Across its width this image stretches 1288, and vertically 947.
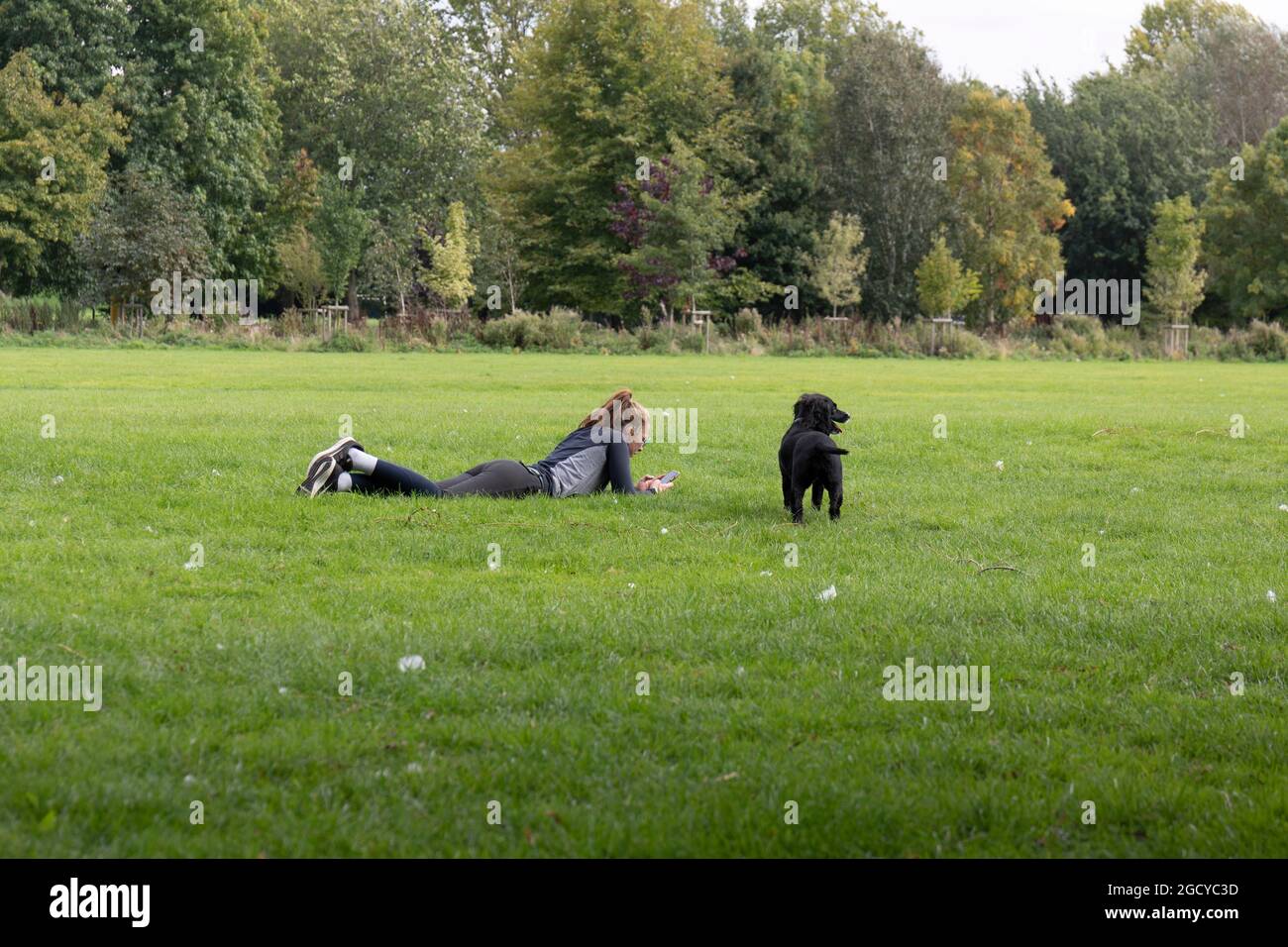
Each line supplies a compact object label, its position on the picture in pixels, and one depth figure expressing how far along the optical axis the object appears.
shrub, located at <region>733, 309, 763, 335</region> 44.07
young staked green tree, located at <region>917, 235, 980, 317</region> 48.88
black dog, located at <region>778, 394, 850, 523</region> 9.14
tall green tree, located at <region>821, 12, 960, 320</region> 54.84
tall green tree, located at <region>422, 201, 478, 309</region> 53.62
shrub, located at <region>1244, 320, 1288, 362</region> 44.72
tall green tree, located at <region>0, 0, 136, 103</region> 46.38
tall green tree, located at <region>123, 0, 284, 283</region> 50.66
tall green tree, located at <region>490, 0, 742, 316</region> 51.19
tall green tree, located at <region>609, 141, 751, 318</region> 44.72
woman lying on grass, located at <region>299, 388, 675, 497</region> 9.73
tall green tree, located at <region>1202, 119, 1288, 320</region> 54.03
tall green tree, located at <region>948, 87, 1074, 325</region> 53.59
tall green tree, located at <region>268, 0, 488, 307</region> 62.31
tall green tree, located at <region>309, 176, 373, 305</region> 55.56
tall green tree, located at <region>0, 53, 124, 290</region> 43.22
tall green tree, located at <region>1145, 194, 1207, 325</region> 51.00
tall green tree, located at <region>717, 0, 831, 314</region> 53.75
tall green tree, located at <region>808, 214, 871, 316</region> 48.47
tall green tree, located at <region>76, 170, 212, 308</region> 41.50
